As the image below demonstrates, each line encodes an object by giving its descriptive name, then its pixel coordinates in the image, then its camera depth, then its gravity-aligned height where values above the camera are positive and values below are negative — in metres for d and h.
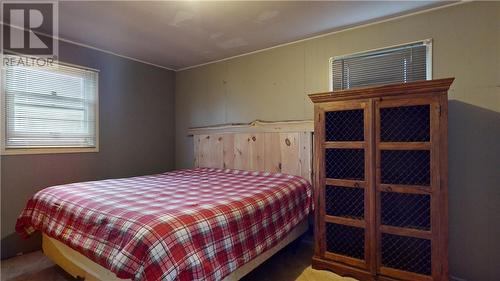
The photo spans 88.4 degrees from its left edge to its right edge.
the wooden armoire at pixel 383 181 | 1.80 -0.33
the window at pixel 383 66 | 2.27 +0.70
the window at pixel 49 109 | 2.52 +0.34
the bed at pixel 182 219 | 1.31 -0.50
